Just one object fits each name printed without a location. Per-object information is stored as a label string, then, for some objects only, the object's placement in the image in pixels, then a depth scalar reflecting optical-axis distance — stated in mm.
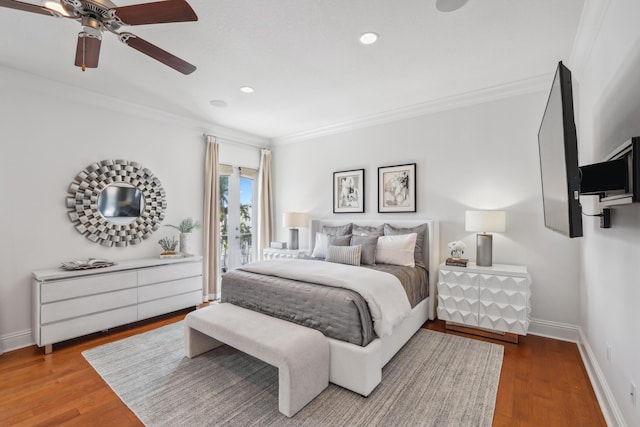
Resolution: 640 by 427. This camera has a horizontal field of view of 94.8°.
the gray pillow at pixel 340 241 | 3949
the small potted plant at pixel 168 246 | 3980
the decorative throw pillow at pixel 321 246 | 4137
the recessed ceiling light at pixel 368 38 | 2375
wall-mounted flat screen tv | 1440
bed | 2180
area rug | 1919
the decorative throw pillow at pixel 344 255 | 3562
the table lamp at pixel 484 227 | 3146
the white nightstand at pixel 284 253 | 4578
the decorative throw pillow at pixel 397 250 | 3529
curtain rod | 4677
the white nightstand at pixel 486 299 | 2928
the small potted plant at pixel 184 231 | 4172
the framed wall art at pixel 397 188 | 4055
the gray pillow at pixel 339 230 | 4356
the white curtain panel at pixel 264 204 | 5453
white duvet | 2316
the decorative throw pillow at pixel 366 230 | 3977
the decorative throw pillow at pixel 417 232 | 3664
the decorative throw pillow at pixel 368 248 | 3625
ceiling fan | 1562
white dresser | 2854
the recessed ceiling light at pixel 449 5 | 1971
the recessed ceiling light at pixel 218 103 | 3730
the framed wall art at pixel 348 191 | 4566
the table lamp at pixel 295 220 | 4879
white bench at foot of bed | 1932
